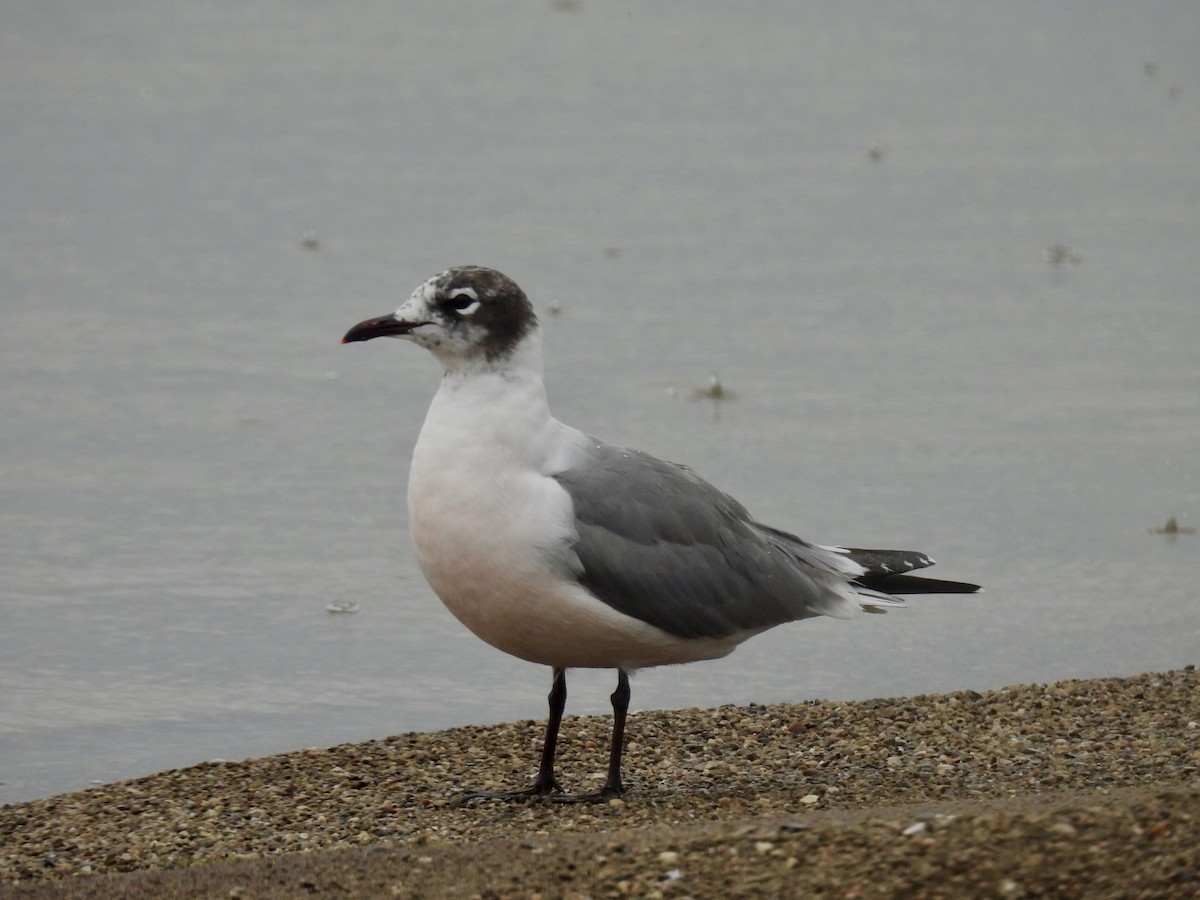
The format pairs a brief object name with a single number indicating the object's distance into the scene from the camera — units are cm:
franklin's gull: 871
